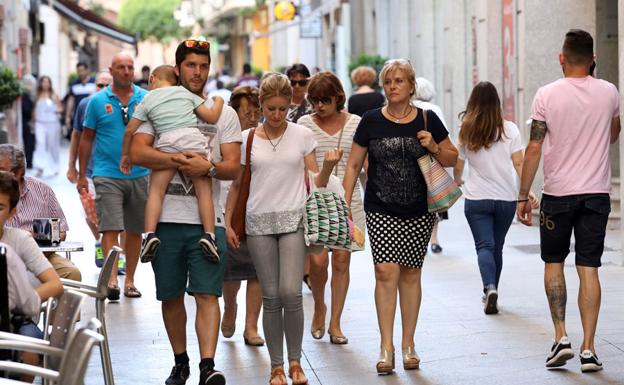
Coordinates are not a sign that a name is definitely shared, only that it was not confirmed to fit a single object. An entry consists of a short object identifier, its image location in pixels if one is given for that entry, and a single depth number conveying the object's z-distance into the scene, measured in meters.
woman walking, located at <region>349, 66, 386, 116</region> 32.62
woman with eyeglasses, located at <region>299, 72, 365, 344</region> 19.80
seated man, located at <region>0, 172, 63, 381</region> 13.02
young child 16.08
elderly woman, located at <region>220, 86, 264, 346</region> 19.77
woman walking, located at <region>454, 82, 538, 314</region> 22.41
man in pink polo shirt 17.33
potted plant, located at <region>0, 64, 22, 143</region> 51.87
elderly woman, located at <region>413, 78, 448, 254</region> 29.12
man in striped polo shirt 17.45
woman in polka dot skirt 17.48
